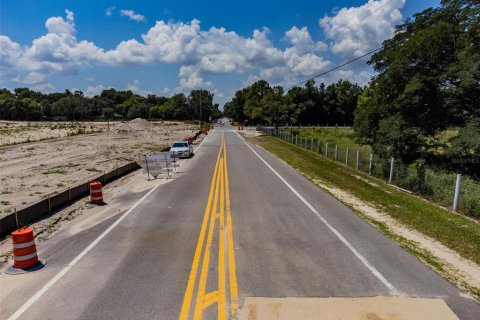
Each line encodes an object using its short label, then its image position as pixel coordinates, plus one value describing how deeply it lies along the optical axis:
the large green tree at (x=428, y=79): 20.19
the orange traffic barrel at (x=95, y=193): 13.77
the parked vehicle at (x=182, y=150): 30.99
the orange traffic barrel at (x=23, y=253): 7.75
